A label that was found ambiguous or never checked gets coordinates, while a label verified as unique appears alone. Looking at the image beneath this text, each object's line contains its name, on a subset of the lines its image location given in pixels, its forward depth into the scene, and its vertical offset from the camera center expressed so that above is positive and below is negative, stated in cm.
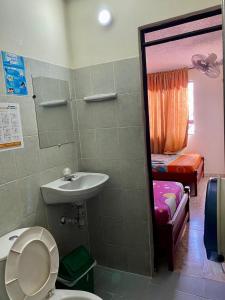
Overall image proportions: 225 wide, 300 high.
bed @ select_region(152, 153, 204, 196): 390 -90
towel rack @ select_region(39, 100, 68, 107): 189 +19
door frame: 167 +61
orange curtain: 508 +18
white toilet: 121 -80
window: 516 +21
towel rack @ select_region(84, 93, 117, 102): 201 +22
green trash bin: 170 -111
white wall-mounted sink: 173 -51
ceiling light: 192 +87
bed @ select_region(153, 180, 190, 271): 218 -99
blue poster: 153 +37
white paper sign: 150 +1
